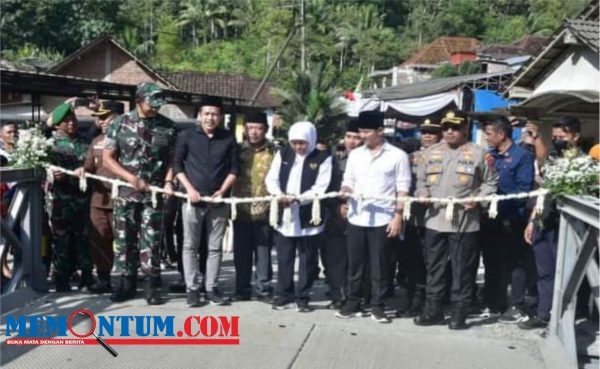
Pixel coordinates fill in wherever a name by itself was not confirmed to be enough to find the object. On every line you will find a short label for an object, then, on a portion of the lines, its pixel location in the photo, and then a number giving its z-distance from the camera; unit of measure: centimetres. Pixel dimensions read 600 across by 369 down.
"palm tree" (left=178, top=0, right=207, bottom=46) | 7544
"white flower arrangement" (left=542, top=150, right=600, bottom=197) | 456
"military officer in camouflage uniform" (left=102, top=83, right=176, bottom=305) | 563
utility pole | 3490
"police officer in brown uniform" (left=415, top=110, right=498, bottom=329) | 517
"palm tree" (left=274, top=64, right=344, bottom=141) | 2467
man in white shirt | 539
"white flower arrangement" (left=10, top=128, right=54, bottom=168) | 570
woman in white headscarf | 566
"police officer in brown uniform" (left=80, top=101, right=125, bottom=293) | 600
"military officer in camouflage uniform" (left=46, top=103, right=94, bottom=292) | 597
